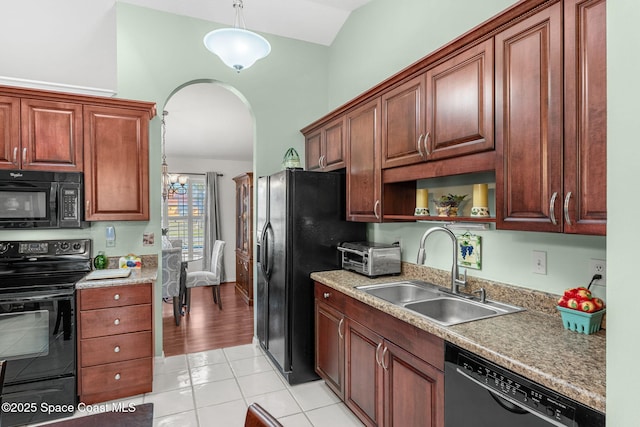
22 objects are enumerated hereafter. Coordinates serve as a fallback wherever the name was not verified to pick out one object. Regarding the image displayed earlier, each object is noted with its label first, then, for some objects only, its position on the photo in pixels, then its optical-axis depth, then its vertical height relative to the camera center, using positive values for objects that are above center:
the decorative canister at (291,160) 3.02 +0.44
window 7.00 -0.08
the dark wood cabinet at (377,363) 1.62 -0.85
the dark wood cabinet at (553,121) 1.24 +0.35
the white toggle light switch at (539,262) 1.74 -0.26
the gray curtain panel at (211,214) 7.02 -0.04
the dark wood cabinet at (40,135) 2.49 +0.57
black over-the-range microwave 2.49 +0.10
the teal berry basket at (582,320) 1.42 -0.45
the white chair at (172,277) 4.18 -0.78
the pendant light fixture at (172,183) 5.13 +0.52
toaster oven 2.57 -0.36
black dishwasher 1.07 -0.65
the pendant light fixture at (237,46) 2.17 +1.06
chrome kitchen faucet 2.05 -0.35
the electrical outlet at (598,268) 1.50 -0.25
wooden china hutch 5.35 -0.42
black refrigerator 2.77 -0.30
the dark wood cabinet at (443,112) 1.70 +0.56
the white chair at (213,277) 4.88 -0.93
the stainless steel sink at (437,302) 1.89 -0.54
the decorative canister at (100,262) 2.86 -0.41
